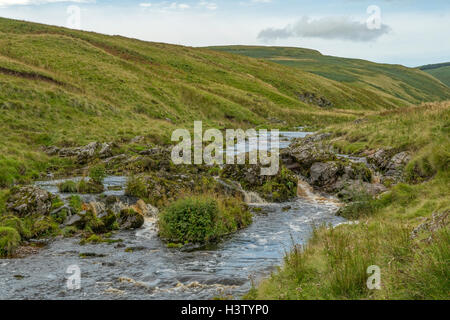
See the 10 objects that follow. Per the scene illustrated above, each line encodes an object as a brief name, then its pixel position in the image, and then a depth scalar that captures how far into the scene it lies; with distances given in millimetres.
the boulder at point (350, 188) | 18691
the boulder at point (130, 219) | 15446
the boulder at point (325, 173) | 22266
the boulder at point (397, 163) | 21809
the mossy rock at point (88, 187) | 18531
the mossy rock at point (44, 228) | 14002
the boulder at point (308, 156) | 24047
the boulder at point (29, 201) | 15320
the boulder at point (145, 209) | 17047
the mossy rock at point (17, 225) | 13617
